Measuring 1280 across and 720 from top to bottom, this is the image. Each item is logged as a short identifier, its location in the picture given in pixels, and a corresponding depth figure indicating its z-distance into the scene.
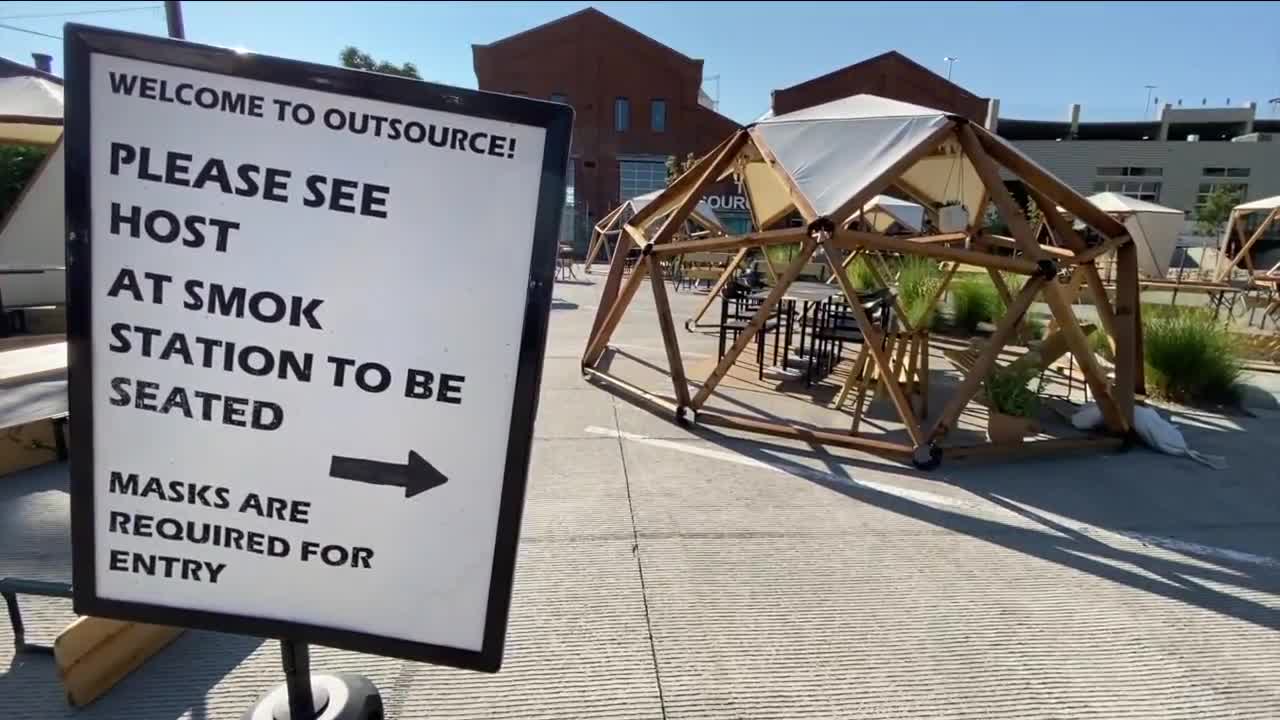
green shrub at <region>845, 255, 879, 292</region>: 12.26
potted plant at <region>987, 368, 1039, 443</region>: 5.42
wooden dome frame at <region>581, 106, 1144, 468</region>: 5.16
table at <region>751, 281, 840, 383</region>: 7.81
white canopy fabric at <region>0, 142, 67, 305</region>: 6.43
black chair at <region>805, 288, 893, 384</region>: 7.24
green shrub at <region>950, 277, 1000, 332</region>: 11.24
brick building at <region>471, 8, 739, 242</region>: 39.09
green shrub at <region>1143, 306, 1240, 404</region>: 7.20
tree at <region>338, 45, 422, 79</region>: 41.89
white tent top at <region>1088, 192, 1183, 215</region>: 18.53
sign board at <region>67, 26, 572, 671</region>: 1.40
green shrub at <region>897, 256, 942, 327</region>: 9.19
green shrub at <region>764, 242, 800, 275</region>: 14.89
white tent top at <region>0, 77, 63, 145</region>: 5.50
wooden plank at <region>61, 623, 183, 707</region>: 2.35
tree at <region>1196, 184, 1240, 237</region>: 30.25
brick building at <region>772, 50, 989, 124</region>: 40.28
